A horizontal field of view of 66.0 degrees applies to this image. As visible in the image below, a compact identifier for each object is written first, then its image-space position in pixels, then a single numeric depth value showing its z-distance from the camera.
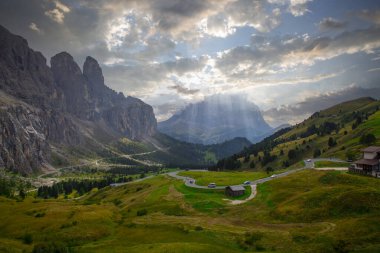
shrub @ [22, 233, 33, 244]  62.12
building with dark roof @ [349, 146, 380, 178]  108.19
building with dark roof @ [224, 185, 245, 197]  106.38
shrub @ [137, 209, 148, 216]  91.94
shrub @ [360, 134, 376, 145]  175.43
